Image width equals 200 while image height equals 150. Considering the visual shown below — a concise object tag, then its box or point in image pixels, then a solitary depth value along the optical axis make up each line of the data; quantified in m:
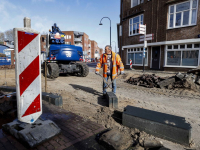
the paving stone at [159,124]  2.55
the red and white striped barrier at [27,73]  2.30
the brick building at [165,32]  12.99
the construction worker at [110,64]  5.19
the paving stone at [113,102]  4.28
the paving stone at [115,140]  2.25
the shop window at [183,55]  13.01
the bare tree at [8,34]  54.66
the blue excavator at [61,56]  10.13
